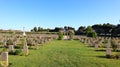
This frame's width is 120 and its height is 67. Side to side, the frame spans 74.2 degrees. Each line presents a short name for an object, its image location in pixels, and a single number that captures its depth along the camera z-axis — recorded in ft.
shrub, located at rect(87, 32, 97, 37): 70.98
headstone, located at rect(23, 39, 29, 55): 21.81
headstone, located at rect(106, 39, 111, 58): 20.45
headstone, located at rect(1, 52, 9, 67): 14.72
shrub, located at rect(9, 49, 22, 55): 21.11
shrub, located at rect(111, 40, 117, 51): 27.06
